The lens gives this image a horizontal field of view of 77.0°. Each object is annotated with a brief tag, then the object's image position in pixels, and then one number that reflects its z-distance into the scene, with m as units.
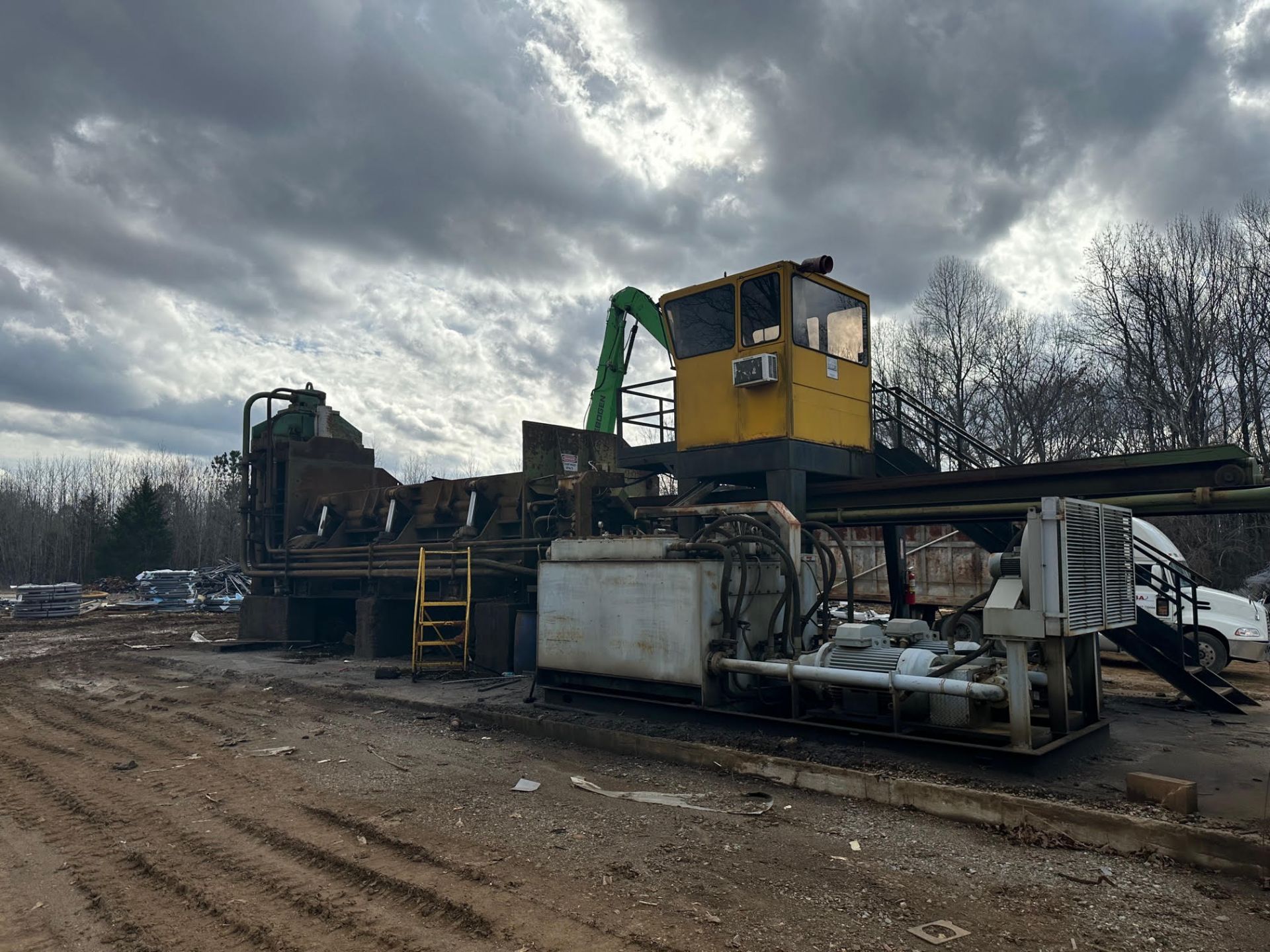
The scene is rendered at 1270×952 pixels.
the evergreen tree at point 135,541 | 39.19
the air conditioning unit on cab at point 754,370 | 8.62
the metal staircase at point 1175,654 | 7.76
